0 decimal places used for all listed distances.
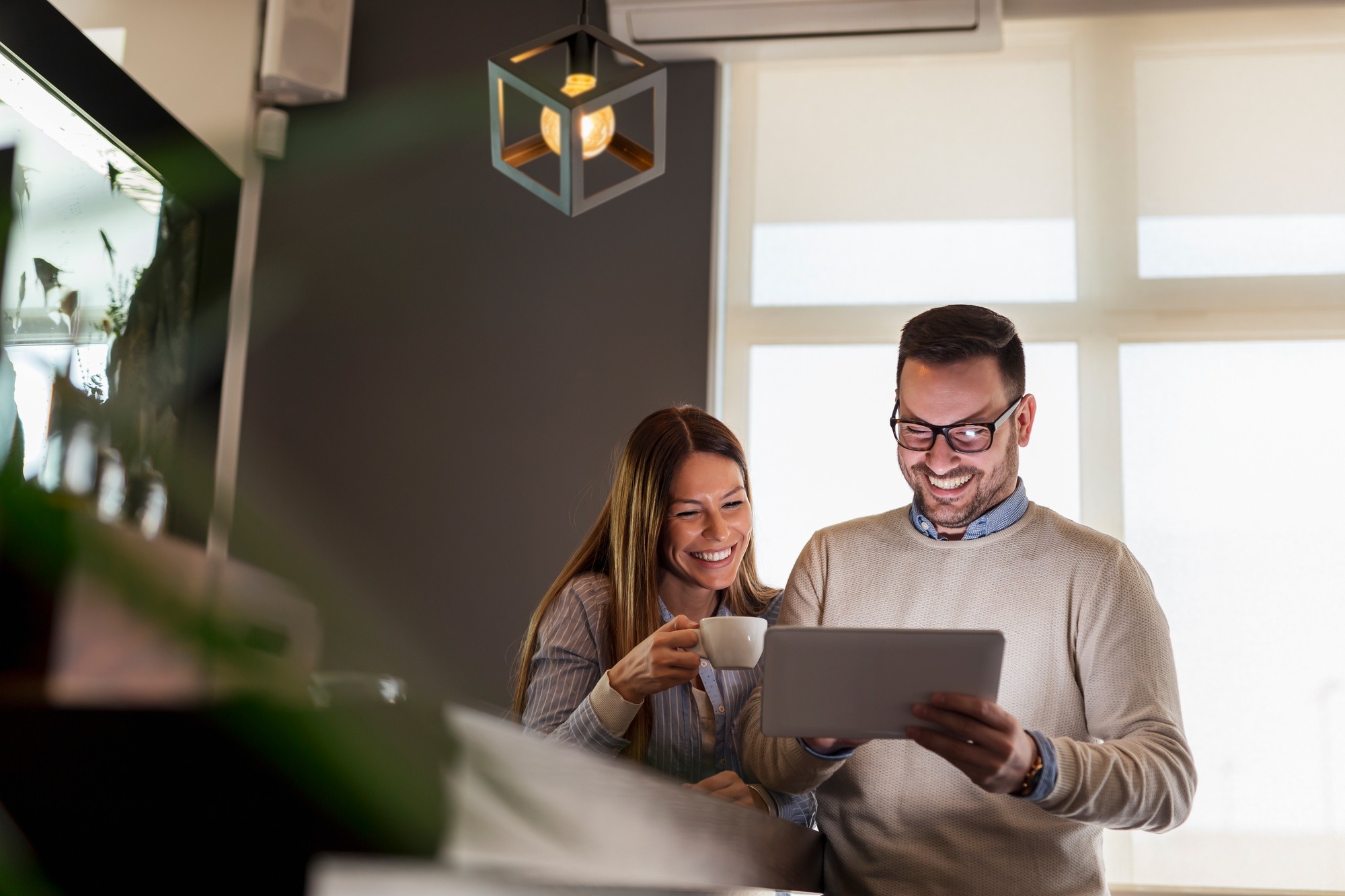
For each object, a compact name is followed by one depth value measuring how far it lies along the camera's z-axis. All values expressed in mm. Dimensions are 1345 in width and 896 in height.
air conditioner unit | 3127
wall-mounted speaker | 3512
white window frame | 3211
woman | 1814
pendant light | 1683
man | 1435
